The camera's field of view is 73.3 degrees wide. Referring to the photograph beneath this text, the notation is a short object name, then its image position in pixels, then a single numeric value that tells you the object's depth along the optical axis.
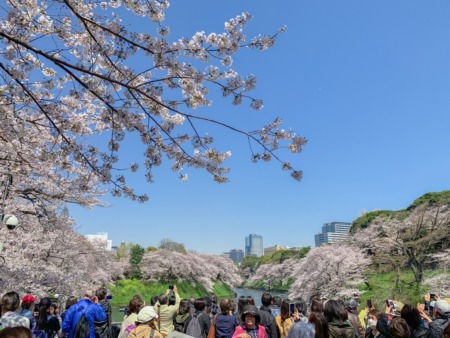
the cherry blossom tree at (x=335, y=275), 20.51
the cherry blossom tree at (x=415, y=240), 19.14
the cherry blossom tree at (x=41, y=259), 9.13
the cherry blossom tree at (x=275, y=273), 41.84
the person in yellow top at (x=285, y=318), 4.24
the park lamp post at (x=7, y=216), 6.53
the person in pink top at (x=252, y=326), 3.35
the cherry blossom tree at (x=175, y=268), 35.31
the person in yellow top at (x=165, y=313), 5.01
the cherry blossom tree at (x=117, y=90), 3.12
